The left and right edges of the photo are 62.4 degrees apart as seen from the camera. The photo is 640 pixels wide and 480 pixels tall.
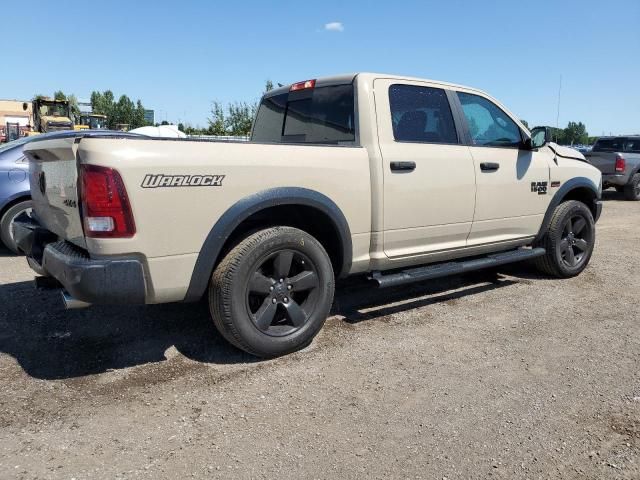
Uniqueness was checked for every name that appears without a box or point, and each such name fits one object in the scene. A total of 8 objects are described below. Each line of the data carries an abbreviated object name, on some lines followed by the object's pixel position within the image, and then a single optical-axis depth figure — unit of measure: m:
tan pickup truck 2.93
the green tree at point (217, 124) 27.23
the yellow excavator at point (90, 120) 29.51
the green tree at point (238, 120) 26.81
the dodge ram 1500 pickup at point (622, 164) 13.92
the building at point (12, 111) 58.27
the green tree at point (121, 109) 73.50
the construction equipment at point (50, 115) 23.33
